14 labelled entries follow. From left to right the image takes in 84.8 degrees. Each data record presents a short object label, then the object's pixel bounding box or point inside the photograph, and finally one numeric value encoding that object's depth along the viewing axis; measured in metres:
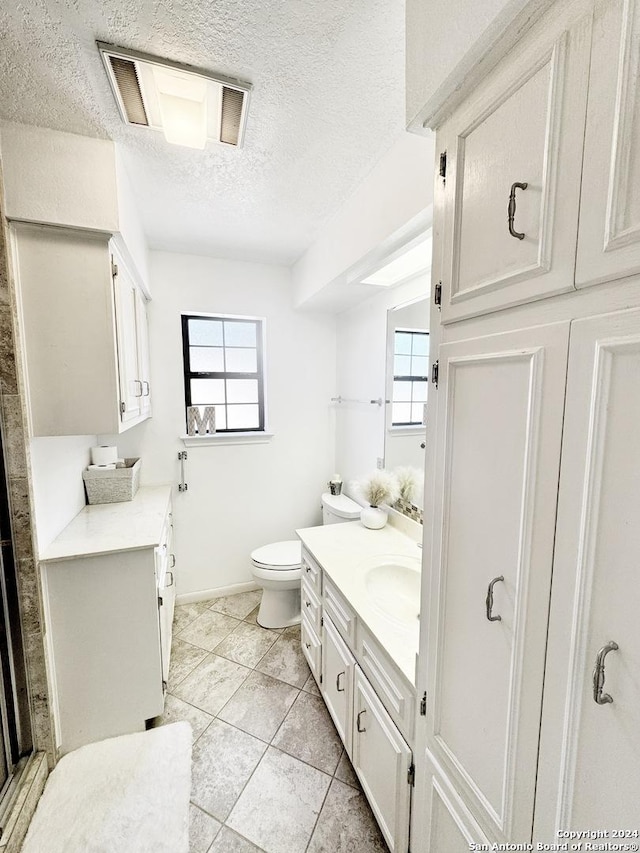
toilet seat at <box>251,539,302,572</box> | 2.30
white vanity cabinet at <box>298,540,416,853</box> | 1.07
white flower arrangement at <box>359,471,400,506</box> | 2.05
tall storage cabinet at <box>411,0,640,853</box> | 0.49
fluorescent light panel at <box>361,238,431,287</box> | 1.79
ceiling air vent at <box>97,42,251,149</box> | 1.07
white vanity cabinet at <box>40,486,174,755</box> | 1.52
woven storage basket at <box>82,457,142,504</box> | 2.12
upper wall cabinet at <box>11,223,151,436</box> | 1.40
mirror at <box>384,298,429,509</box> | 1.95
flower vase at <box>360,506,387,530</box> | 2.05
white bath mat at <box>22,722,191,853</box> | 1.25
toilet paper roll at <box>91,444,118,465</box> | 2.22
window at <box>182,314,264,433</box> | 2.71
